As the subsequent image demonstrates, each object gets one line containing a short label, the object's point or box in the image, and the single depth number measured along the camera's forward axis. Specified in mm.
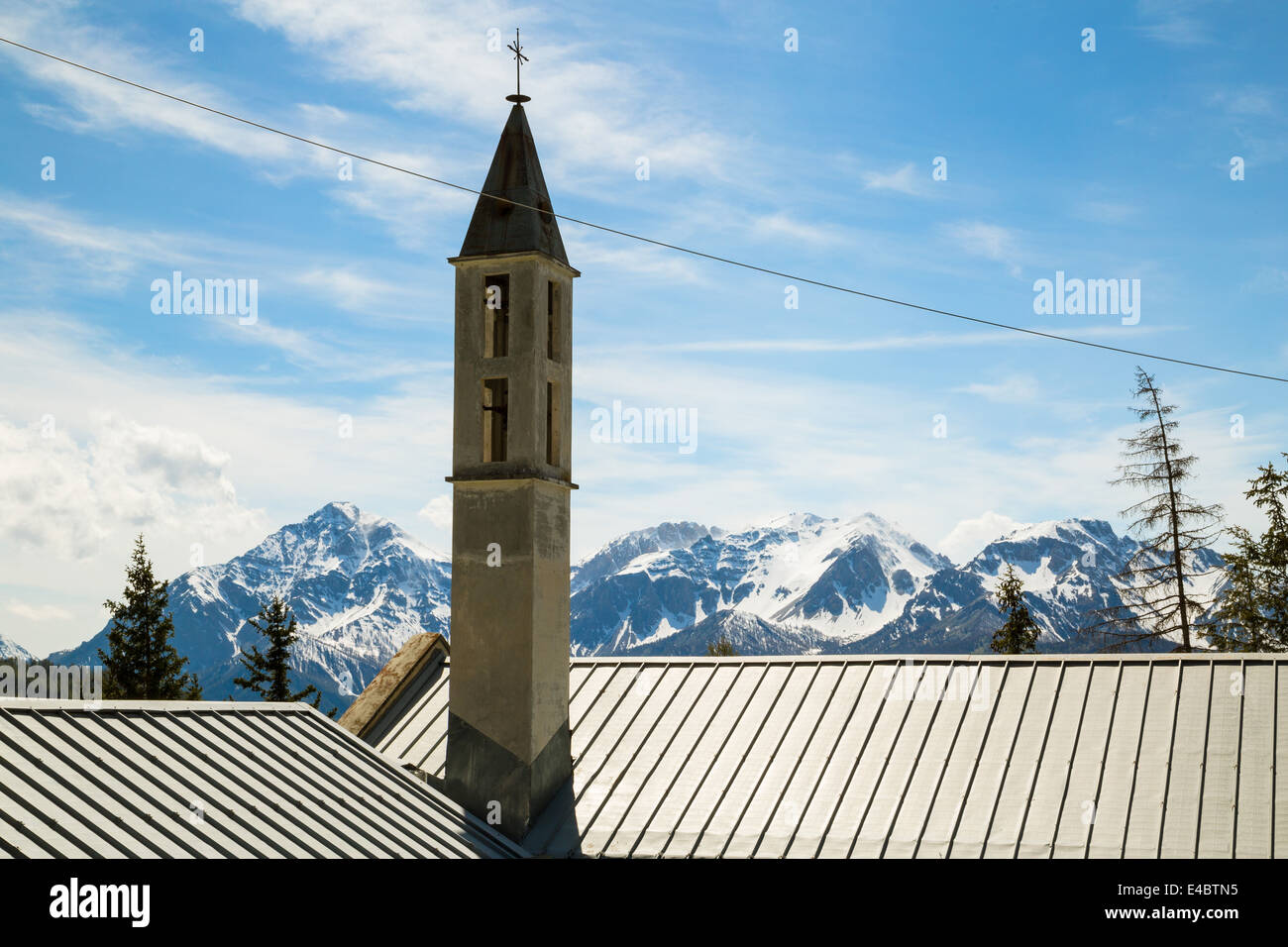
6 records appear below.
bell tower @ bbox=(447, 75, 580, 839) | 17906
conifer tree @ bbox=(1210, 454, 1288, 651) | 47938
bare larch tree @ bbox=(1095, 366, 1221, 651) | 48250
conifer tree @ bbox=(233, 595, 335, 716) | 58625
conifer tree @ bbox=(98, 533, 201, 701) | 57500
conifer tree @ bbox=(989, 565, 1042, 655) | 56000
